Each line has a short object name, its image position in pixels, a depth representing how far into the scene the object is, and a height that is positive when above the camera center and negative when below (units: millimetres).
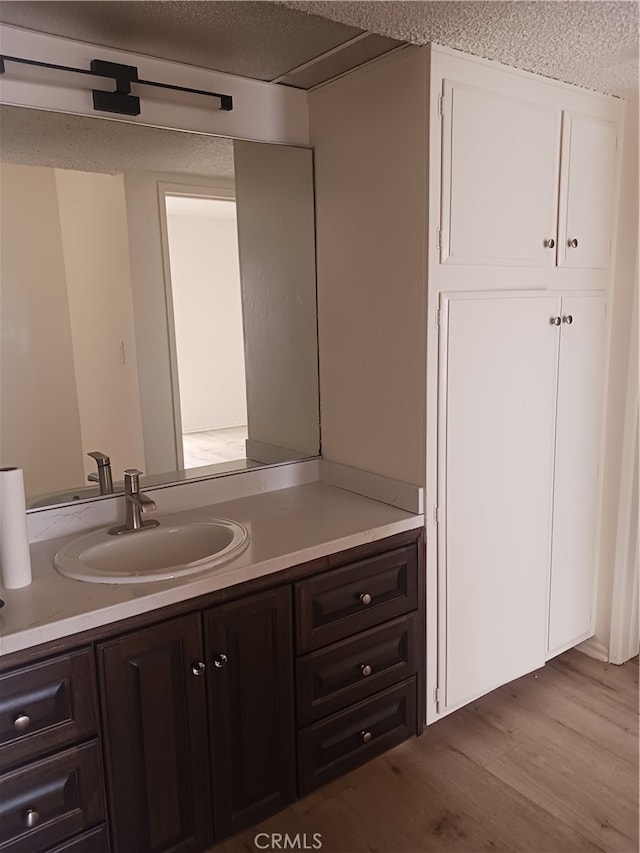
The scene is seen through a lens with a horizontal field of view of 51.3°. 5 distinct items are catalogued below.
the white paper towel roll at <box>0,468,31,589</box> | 1479 -490
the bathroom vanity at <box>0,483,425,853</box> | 1421 -915
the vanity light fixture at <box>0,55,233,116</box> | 1710 +610
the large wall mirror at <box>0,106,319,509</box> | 1795 +19
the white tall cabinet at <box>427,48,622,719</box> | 1928 -176
